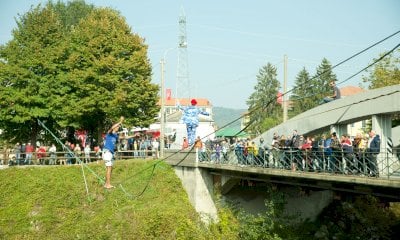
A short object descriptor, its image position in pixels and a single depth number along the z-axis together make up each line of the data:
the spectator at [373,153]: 16.08
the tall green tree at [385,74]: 41.19
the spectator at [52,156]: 32.28
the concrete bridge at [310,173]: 18.19
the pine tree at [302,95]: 77.03
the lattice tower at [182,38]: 47.89
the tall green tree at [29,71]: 36.28
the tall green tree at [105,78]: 37.91
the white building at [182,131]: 35.66
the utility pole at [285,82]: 31.06
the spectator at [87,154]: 33.02
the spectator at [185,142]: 31.08
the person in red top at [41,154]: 32.38
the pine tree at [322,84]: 76.19
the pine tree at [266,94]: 80.50
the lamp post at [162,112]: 32.01
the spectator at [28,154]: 31.92
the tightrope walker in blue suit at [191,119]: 30.00
